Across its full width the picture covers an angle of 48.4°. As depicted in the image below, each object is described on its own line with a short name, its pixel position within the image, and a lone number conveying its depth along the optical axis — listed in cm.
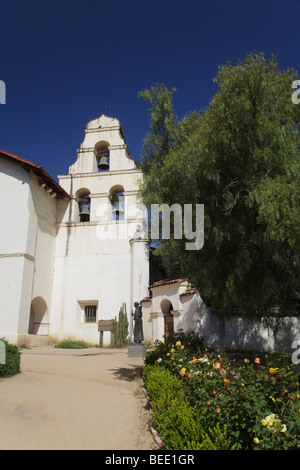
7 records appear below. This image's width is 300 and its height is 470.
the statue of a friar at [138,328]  1290
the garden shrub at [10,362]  738
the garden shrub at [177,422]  308
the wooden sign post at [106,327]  1625
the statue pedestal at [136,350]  1231
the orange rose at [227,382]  359
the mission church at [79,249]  1545
